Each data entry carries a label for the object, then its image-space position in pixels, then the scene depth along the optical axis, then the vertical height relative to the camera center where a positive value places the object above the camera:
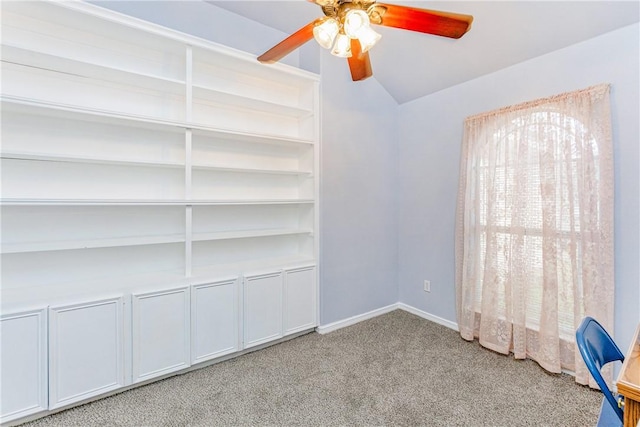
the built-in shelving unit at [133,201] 1.83 +0.08
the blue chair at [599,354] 1.07 -0.57
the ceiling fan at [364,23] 1.32 +0.87
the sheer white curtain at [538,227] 2.03 -0.10
